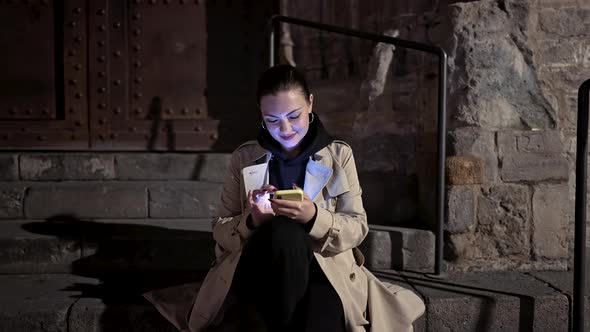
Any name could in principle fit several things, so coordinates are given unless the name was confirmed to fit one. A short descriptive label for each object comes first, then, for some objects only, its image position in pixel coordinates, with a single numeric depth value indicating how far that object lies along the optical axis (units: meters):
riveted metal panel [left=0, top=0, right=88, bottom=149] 3.69
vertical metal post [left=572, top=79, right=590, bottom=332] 2.13
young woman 1.71
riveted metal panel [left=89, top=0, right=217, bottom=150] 3.74
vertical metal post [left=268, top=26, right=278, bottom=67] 3.10
